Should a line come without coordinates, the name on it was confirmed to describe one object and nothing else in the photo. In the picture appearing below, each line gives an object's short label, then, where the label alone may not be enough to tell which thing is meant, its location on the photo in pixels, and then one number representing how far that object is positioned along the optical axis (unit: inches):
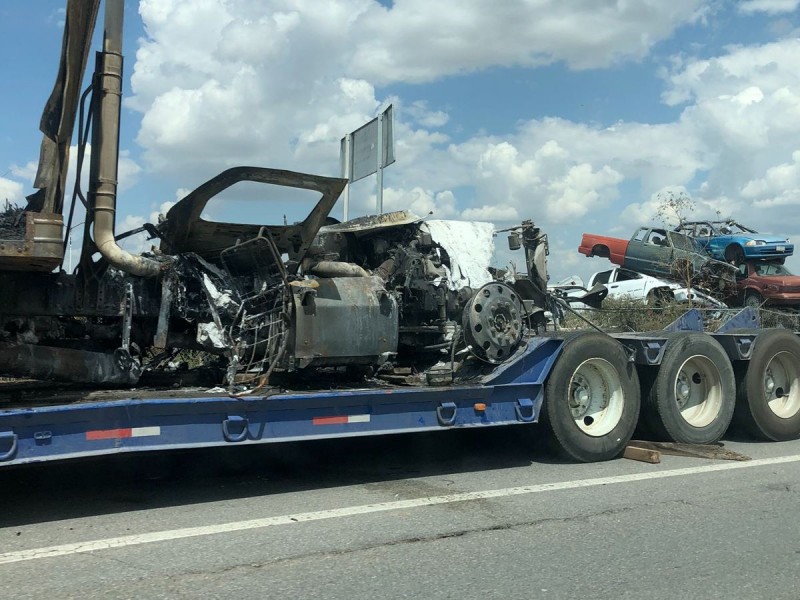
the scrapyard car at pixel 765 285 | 676.7
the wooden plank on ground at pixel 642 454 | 297.3
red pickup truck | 696.4
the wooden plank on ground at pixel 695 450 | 308.0
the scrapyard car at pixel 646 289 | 653.9
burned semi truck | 219.1
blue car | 698.8
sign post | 415.0
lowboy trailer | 200.5
